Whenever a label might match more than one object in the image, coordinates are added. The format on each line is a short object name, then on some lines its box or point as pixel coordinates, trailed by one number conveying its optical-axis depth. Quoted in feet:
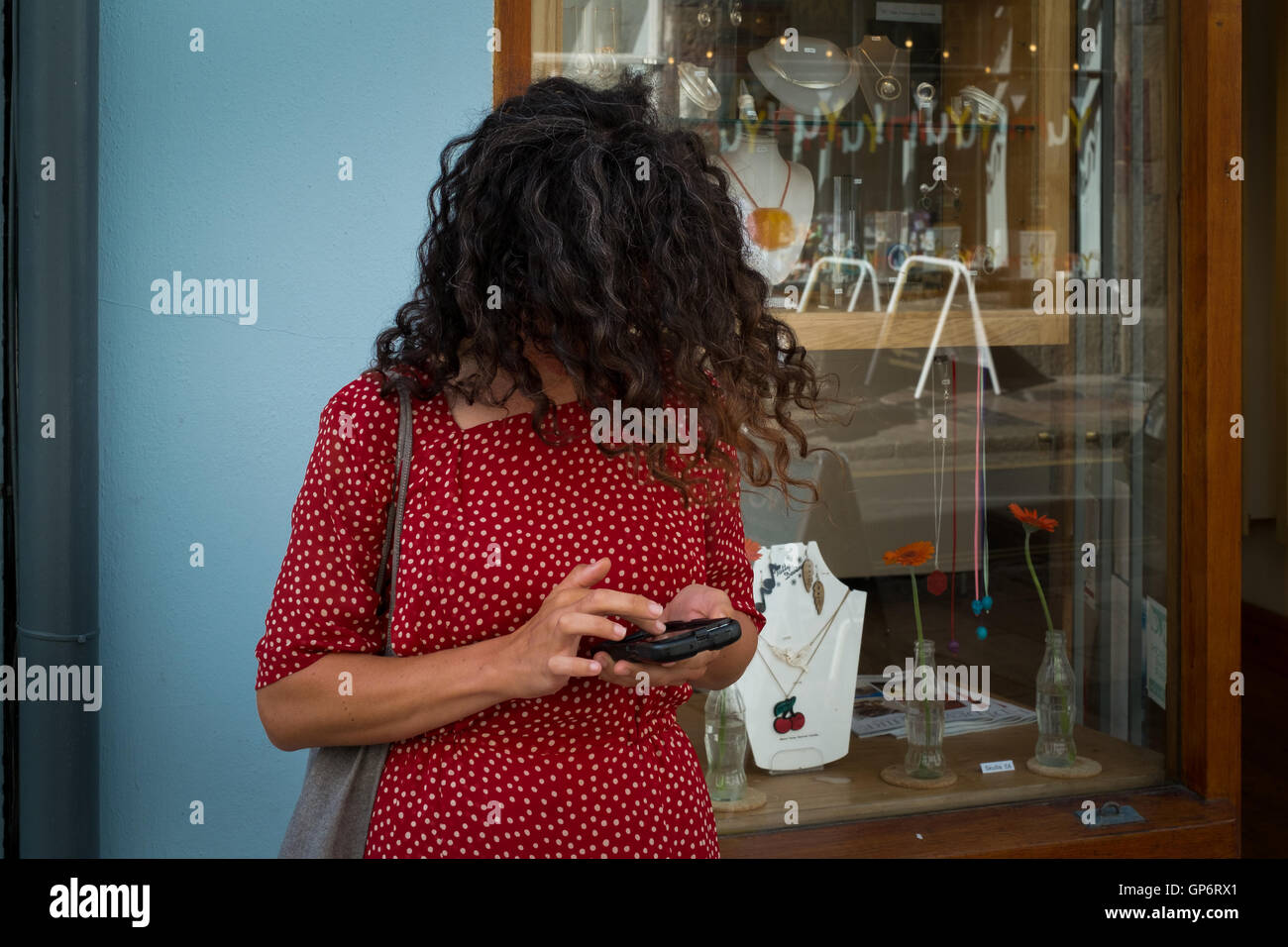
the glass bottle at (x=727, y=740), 7.89
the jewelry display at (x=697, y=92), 7.98
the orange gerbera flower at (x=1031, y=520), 9.02
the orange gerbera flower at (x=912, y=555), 8.69
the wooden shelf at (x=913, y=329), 8.48
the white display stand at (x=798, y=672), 8.07
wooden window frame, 8.14
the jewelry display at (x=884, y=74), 8.55
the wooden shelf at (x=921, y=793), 7.93
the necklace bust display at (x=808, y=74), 8.29
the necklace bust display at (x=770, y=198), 8.31
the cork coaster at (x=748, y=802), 7.79
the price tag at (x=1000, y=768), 8.38
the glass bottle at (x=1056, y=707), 8.61
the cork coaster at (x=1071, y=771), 8.45
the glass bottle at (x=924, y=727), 8.29
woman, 4.07
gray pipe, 6.08
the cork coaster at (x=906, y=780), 8.18
